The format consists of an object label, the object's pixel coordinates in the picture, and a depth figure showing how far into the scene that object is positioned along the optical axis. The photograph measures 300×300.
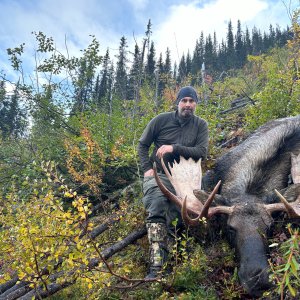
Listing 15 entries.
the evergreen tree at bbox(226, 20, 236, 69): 64.75
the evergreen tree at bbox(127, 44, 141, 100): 45.38
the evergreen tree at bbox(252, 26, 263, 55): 68.81
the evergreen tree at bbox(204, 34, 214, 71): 65.19
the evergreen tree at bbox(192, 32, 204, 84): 66.50
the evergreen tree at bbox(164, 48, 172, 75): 62.00
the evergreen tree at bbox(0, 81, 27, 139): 46.93
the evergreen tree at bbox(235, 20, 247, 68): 65.31
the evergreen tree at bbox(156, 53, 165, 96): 58.88
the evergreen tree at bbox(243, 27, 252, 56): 71.25
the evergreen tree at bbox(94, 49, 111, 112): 55.28
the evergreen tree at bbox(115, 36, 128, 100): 48.03
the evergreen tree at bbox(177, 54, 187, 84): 72.91
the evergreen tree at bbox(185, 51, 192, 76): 70.74
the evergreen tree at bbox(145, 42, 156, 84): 55.42
